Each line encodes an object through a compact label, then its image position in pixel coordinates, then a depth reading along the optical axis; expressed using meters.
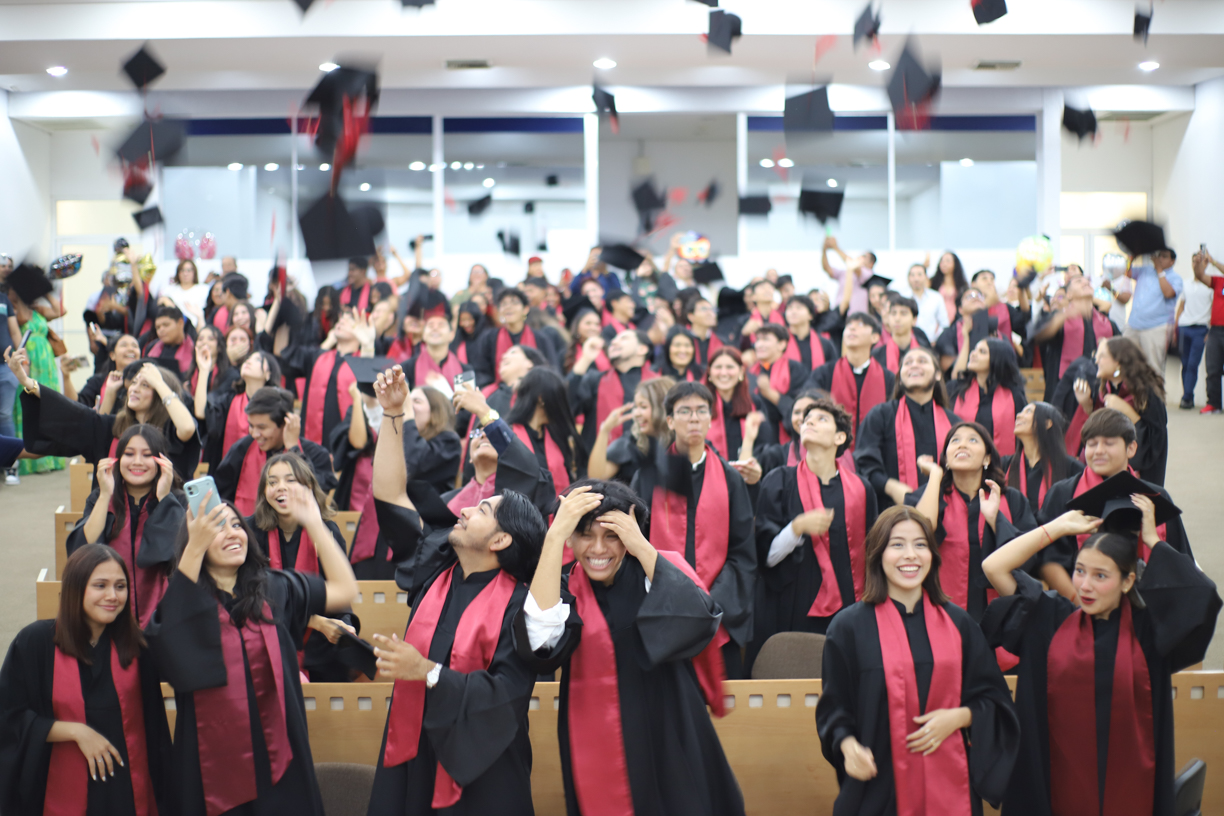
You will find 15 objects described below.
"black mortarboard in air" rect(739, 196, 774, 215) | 10.81
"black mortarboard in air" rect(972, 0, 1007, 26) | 9.00
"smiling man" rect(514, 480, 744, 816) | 2.54
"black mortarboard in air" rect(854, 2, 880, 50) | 8.40
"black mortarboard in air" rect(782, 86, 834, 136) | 7.61
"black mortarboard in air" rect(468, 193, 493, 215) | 13.85
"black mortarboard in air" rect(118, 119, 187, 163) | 7.31
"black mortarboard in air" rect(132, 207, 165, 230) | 7.51
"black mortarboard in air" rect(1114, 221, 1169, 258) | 5.95
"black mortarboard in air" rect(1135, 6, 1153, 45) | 9.51
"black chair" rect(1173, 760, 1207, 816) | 2.89
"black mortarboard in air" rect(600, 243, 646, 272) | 10.28
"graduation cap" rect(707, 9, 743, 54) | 8.87
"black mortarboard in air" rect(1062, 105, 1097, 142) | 10.70
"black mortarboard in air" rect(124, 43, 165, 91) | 9.35
